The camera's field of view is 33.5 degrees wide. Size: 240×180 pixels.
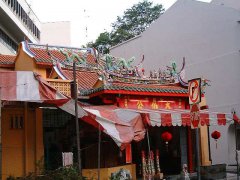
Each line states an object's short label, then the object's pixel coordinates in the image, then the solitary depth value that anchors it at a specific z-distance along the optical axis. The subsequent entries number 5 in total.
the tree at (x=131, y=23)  46.78
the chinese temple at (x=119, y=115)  12.80
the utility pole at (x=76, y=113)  10.62
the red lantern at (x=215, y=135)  16.91
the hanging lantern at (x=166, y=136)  14.62
